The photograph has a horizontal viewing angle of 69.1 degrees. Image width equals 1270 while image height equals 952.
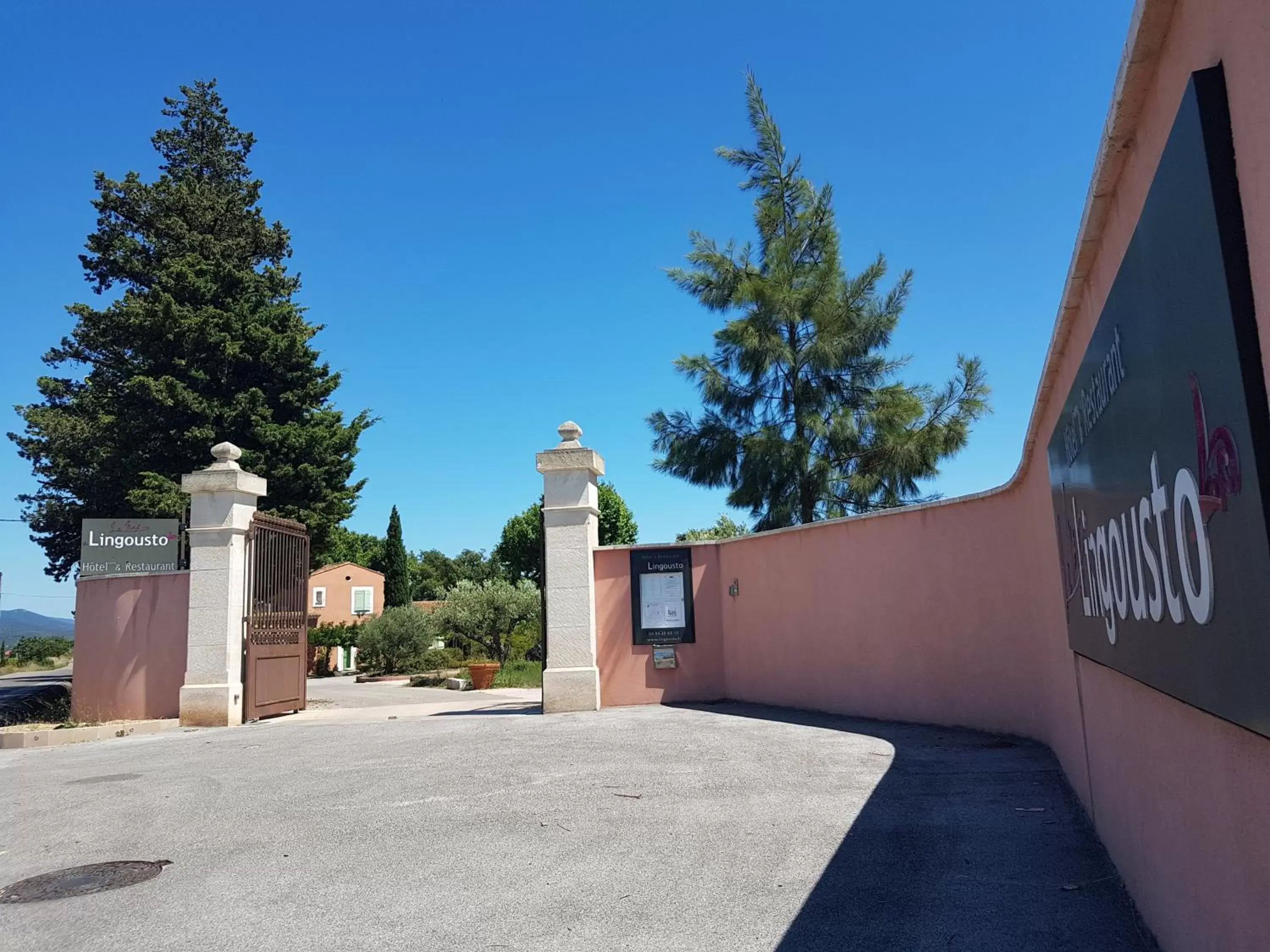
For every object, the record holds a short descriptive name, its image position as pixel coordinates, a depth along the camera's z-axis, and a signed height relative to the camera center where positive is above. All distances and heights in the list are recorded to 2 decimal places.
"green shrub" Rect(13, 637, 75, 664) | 46.41 -0.31
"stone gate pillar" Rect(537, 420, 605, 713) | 11.90 +0.73
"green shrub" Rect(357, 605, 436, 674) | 26.34 -0.23
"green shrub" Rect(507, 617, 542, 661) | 25.03 -0.39
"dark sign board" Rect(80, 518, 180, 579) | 17.72 +1.90
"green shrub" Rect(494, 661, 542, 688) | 19.84 -1.09
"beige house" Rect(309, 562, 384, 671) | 45.62 +1.96
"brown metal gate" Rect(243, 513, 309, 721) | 13.04 +0.26
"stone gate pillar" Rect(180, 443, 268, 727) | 12.45 +0.61
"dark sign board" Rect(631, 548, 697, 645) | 12.38 +0.31
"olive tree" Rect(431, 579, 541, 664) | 24.03 +0.37
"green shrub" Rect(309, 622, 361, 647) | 32.34 -0.12
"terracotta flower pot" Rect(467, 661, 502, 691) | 19.12 -0.94
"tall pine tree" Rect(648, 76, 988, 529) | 16.78 +3.97
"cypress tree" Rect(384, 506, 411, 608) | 41.28 +2.48
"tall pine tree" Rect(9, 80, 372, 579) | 24.67 +7.26
